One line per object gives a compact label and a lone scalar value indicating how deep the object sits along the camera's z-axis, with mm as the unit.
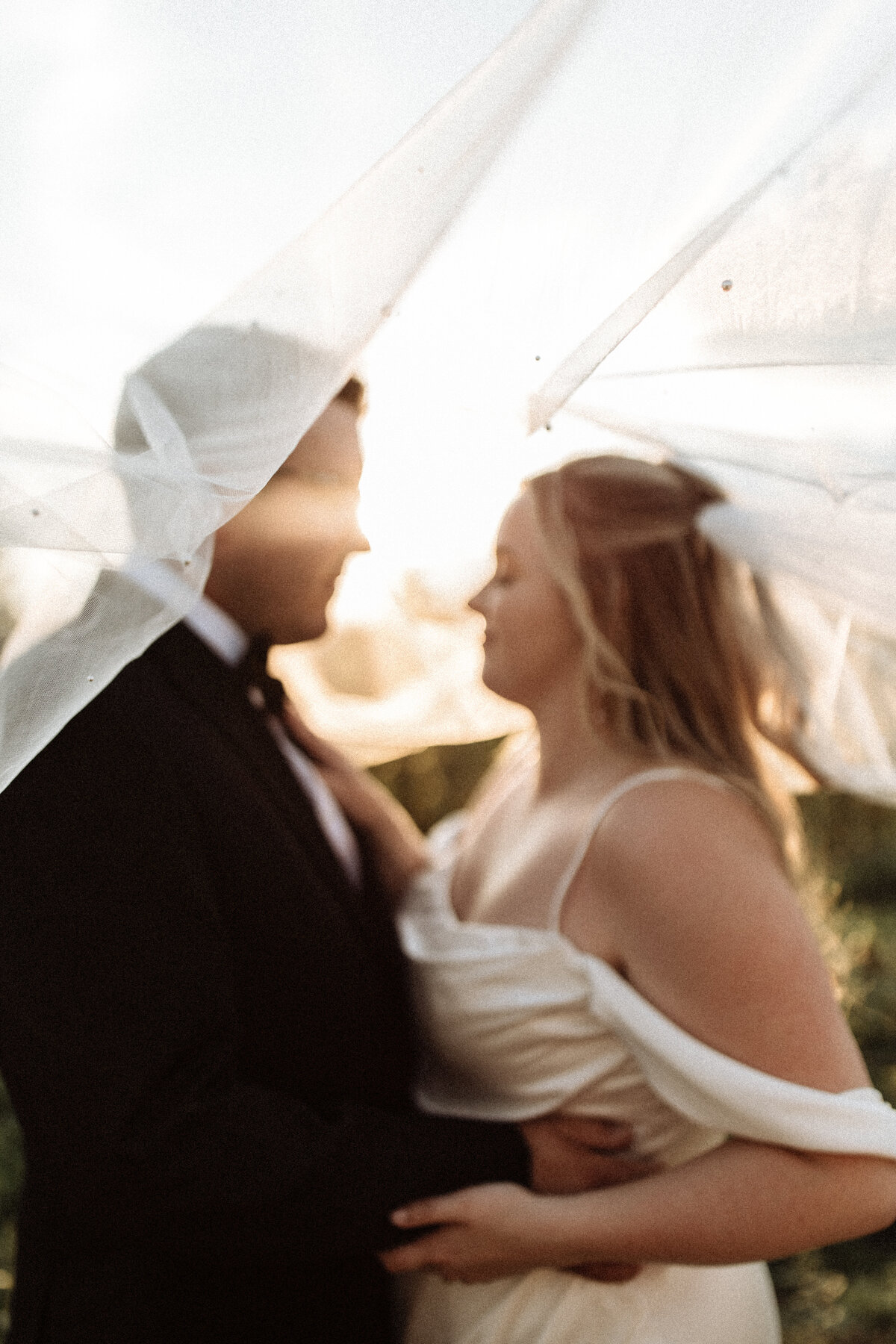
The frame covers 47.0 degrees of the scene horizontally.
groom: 1485
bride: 1602
